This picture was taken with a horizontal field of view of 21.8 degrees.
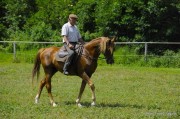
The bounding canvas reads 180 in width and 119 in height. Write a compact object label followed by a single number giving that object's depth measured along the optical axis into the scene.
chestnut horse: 12.94
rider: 13.21
